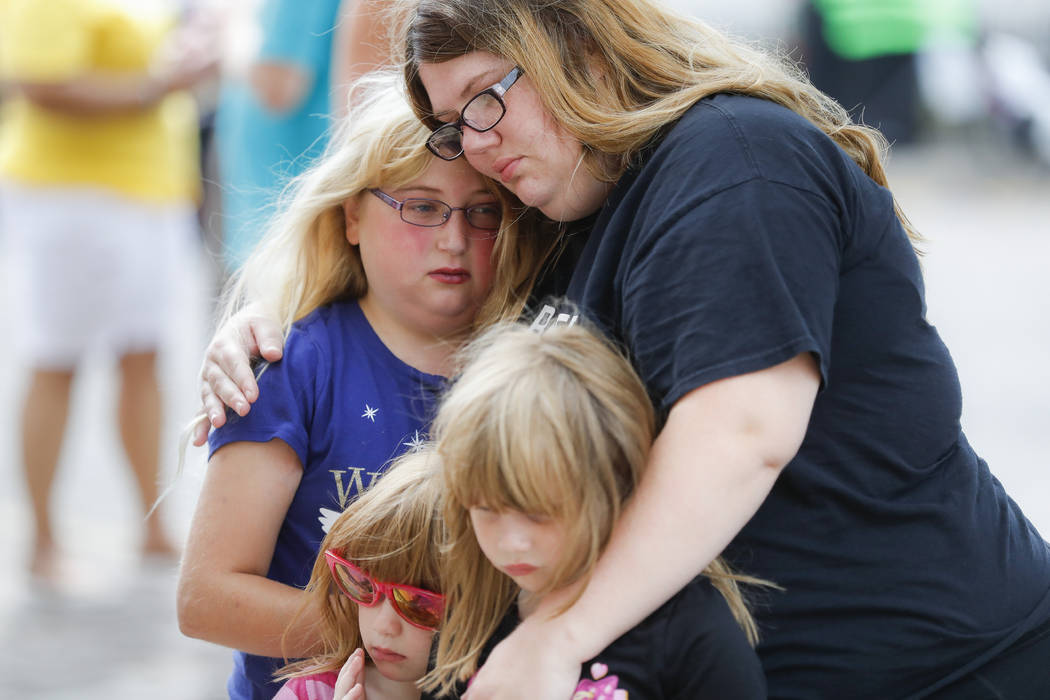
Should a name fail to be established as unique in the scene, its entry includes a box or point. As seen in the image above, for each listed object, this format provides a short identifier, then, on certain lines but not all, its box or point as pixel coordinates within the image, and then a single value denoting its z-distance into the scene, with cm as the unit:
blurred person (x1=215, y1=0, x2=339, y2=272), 650
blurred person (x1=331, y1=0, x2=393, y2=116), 547
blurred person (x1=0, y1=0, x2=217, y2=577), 778
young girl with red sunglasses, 329
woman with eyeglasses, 280
